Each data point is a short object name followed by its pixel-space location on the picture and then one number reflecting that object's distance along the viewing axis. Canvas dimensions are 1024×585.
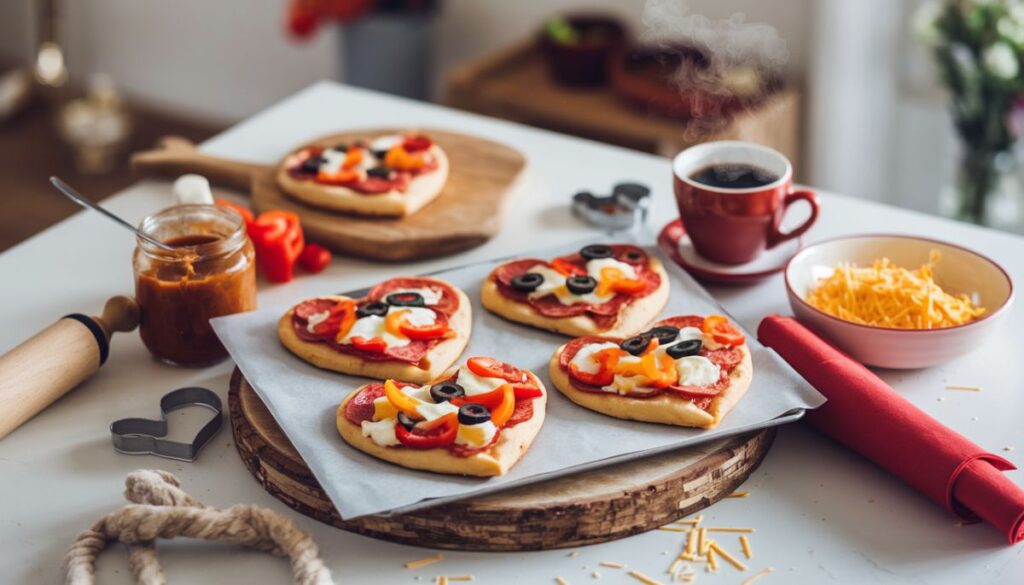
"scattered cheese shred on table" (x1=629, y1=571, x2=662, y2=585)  1.28
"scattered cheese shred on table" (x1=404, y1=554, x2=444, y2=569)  1.31
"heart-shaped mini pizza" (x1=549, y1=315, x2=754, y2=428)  1.43
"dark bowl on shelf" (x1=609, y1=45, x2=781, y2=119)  3.25
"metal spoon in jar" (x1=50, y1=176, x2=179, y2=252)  1.58
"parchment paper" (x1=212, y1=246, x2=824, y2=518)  1.32
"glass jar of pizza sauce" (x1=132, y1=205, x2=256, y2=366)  1.61
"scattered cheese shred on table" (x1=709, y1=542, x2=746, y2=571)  1.30
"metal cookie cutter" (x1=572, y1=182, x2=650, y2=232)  2.04
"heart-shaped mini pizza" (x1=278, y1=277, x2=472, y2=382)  1.54
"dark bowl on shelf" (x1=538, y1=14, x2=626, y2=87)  3.47
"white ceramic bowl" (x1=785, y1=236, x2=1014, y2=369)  1.58
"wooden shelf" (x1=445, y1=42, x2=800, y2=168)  3.22
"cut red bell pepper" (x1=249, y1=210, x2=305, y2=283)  1.84
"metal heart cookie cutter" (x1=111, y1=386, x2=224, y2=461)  1.48
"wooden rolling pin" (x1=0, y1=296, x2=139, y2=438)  1.52
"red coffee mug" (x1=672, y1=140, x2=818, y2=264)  1.78
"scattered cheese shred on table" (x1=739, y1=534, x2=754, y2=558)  1.32
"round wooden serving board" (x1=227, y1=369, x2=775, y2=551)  1.31
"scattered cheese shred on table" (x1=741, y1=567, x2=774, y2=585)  1.28
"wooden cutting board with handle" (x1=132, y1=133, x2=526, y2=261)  1.94
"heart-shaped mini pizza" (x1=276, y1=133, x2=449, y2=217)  1.99
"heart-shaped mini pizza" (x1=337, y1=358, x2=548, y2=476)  1.34
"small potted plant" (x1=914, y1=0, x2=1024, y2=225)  2.84
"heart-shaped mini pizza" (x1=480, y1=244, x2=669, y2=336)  1.65
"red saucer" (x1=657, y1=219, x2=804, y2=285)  1.84
